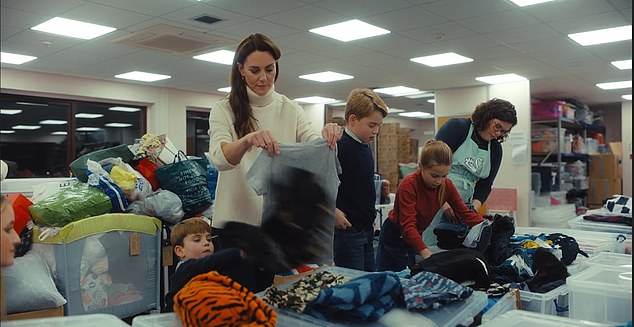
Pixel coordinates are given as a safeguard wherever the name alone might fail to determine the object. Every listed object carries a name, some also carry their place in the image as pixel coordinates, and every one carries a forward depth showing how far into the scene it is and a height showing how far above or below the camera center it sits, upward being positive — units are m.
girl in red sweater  1.82 -0.15
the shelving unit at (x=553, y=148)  7.69 +0.28
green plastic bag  2.38 -0.18
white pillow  2.02 -0.49
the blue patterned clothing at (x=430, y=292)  1.13 -0.28
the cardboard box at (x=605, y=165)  9.39 +0.02
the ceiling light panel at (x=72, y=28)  4.47 +1.25
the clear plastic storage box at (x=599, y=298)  1.17 -0.31
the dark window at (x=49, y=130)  7.15 +0.56
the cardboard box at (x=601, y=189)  9.45 -0.41
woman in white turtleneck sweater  1.33 +0.12
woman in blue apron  2.09 +0.11
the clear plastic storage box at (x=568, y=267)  1.41 -0.34
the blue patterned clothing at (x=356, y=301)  1.05 -0.28
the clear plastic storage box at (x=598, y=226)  2.92 -0.35
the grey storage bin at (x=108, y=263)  2.33 -0.45
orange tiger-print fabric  0.95 -0.26
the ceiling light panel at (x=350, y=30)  4.55 +1.24
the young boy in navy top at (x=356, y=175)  1.75 -0.03
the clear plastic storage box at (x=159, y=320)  1.08 -0.32
